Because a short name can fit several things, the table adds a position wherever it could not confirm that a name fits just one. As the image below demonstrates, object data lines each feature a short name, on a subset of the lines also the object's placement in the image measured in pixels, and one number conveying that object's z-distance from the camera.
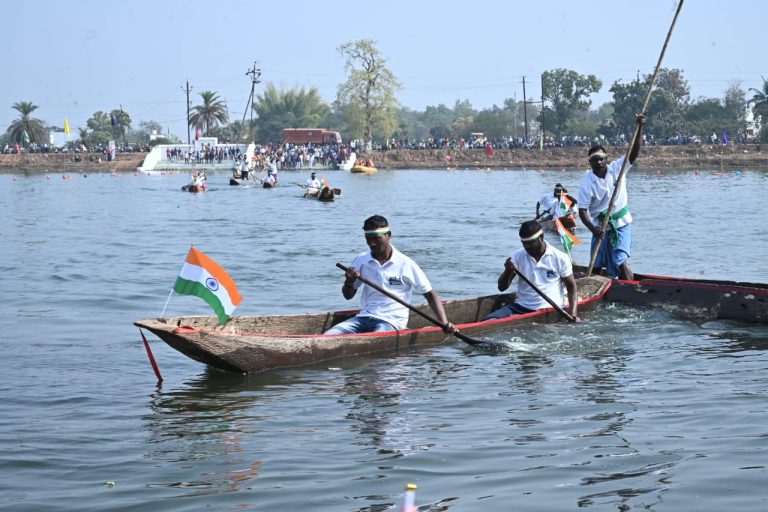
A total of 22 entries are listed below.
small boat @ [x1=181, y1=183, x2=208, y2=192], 46.50
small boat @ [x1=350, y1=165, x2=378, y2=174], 70.06
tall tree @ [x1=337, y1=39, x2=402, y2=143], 91.81
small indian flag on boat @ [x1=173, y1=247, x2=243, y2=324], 9.15
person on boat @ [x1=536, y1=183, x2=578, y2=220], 19.30
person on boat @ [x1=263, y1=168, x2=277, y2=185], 50.41
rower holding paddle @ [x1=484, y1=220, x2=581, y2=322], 10.87
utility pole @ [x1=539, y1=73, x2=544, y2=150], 93.86
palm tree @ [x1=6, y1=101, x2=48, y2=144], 94.31
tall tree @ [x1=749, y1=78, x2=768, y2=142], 83.19
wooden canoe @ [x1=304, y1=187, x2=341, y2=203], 40.09
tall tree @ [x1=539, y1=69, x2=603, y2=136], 95.38
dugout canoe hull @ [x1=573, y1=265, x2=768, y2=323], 12.22
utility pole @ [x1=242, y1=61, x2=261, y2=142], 81.62
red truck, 89.06
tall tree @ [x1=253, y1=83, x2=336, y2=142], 119.56
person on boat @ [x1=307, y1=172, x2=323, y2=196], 41.78
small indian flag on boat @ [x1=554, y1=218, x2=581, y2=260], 15.49
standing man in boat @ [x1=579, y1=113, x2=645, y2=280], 12.81
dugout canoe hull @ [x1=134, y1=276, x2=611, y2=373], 9.09
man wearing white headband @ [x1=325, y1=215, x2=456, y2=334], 9.54
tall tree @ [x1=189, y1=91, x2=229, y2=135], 101.81
